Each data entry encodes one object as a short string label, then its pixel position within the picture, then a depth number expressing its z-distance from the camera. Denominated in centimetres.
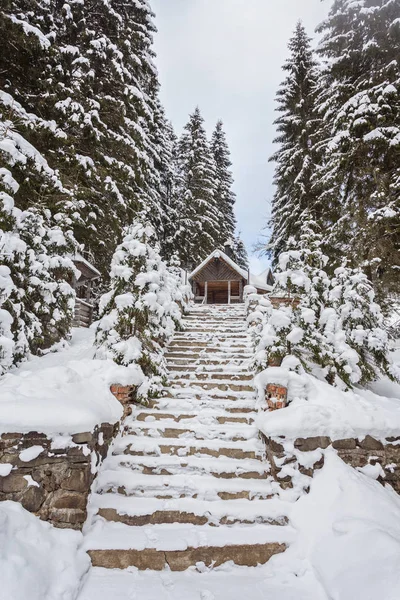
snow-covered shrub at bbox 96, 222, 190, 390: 474
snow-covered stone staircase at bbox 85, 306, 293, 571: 256
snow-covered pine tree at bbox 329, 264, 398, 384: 453
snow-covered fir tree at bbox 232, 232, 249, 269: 2952
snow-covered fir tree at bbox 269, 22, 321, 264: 1454
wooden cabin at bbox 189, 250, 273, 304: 1745
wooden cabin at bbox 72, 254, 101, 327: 1023
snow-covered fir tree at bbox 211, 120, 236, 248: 2688
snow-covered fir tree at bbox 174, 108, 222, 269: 2202
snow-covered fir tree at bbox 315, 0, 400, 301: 822
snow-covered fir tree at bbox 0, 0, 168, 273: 795
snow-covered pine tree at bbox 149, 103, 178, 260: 1884
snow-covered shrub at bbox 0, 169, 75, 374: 455
